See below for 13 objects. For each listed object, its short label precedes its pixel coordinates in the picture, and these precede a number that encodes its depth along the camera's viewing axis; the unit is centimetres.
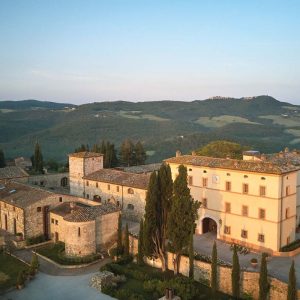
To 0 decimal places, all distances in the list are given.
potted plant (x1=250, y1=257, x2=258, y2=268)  2909
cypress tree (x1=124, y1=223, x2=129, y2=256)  3381
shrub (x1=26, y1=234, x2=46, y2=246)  3831
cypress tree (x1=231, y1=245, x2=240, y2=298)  2605
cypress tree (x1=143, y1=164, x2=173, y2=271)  3078
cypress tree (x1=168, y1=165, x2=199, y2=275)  2909
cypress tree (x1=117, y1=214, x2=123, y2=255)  3444
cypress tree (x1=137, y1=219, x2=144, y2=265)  3222
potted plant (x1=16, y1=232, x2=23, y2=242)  3869
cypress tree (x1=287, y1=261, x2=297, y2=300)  2314
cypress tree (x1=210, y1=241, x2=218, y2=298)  2689
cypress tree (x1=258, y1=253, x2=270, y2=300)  2484
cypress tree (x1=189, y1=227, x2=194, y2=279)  2861
